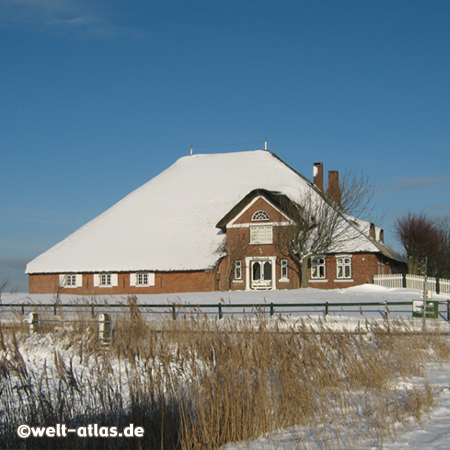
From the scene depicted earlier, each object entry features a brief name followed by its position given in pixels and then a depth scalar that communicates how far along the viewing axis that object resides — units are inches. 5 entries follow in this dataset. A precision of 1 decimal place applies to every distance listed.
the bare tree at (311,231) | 1643.7
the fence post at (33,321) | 700.0
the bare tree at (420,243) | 2145.9
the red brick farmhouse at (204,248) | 1704.0
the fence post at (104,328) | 566.9
